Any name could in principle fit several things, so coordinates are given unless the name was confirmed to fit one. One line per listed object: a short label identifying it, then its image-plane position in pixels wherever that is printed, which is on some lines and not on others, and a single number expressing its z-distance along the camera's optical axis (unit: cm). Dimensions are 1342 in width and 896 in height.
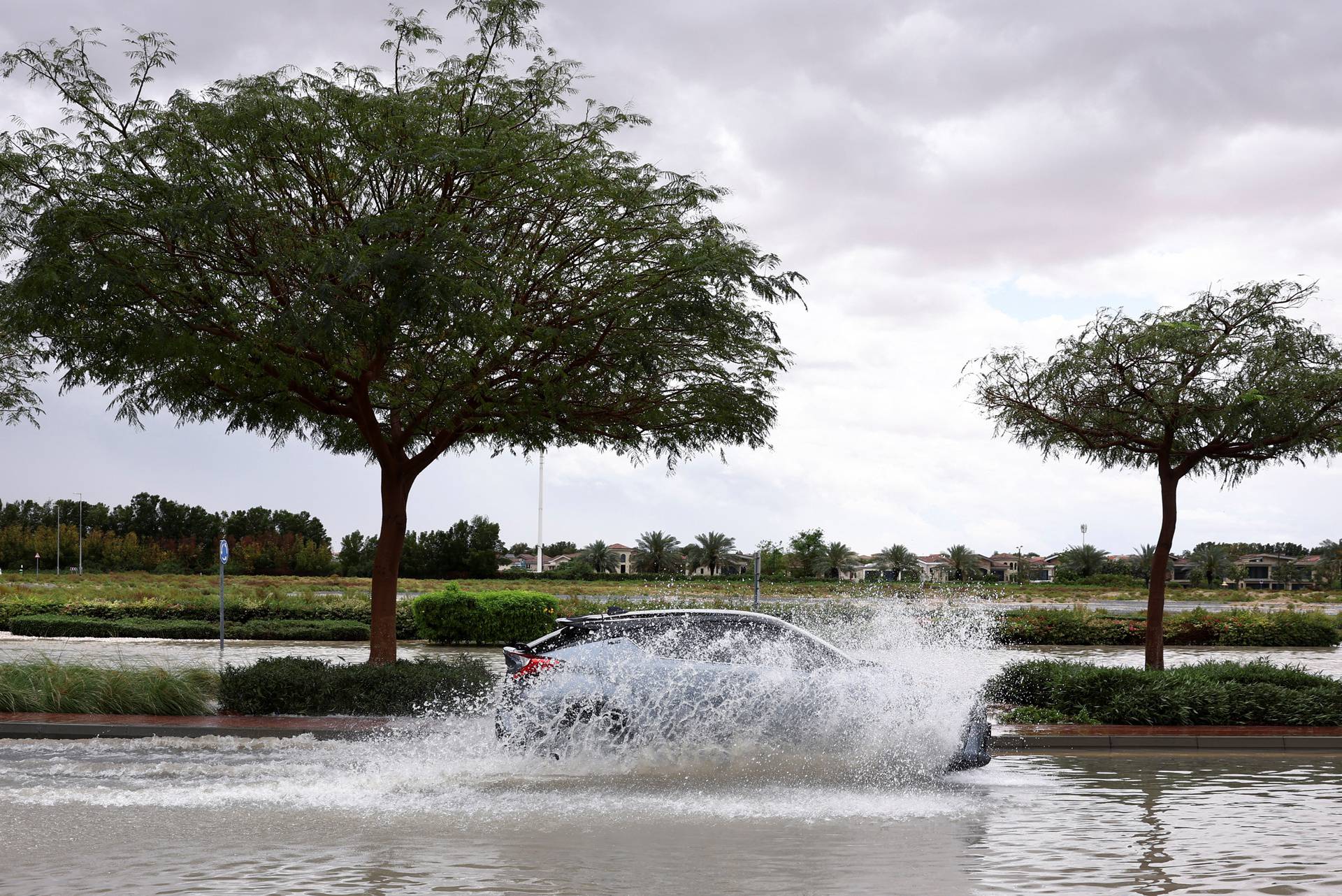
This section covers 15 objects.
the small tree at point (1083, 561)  9500
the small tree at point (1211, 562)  10075
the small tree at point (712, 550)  10338
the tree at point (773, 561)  10369
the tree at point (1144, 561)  8788
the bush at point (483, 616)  2823
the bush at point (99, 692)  1414
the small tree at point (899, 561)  9606
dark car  1076
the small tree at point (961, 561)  10200
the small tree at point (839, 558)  9838
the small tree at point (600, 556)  10494
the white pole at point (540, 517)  8794
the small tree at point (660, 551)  10364
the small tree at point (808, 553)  10181
